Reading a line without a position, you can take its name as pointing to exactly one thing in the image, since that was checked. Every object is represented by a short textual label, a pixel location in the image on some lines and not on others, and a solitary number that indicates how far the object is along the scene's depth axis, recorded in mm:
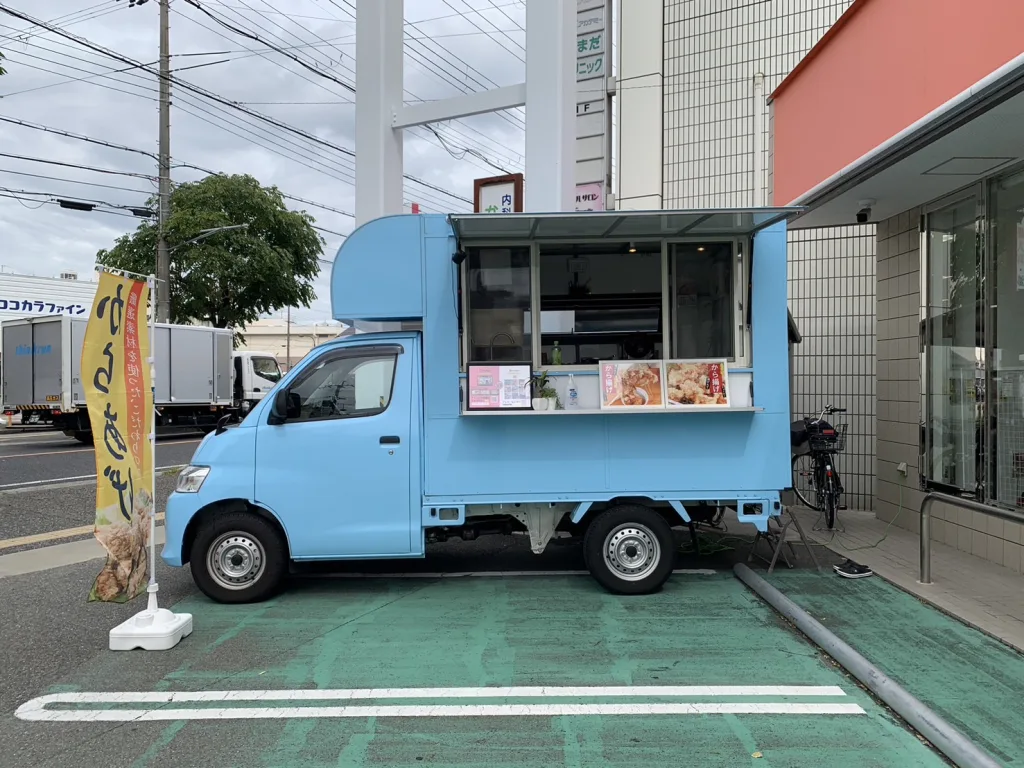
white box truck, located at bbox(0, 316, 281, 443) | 17969
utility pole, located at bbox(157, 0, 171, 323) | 21156
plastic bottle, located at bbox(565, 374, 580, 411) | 5686
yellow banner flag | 4680
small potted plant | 5570
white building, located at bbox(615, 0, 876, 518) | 8883
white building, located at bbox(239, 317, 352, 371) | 75831
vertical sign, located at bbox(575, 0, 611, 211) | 10781
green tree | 22797
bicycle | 7539
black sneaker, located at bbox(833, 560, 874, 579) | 6137
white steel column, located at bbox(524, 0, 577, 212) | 8039
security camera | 7370
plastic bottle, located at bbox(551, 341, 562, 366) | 5828
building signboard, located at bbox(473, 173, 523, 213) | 9156
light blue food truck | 5551
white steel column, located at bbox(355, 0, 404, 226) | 9078
